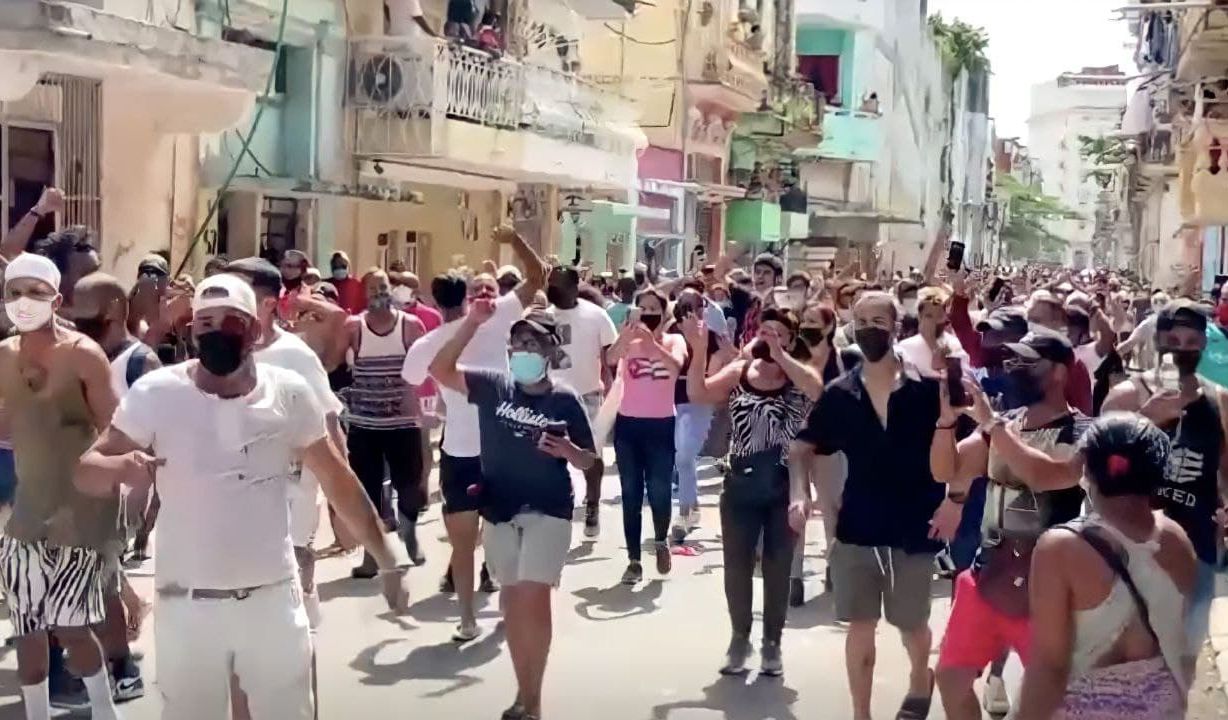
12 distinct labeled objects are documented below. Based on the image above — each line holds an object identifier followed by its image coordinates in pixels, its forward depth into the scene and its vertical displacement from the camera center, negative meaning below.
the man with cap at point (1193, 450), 6.23 -0.73
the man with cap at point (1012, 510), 5.80 -0.92
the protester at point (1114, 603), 4.16 -0.84
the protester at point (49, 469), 6.25 -0.90
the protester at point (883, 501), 6.64 -0.99
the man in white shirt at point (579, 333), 10.47 -0.64
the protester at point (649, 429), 10.39 -1.18
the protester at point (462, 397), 8.67 -0.86
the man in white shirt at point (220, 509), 4.82 -0.79
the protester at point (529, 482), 7.04 -1.02
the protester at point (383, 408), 10.17 -1.06
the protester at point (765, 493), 8.03 -1.18
